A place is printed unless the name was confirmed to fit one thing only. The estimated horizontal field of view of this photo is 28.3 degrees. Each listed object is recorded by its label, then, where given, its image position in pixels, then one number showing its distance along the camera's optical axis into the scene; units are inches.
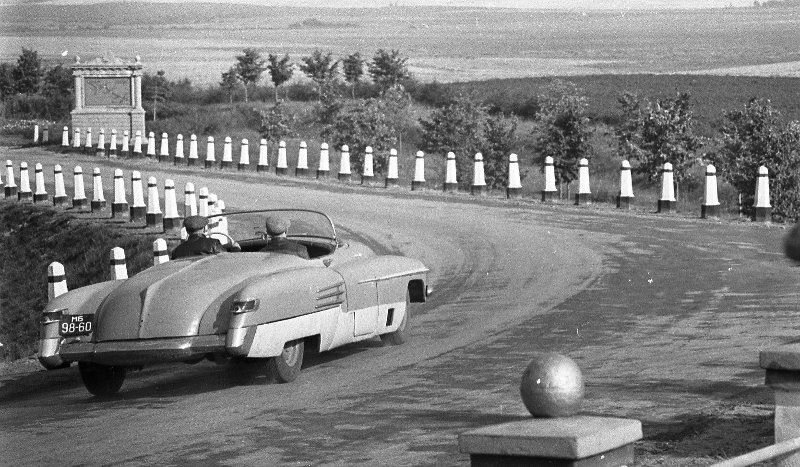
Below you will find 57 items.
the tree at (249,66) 3351.4
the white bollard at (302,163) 1534.2
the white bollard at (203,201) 859.4
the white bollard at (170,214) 978.1
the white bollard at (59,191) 1266.0
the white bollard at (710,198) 987.3
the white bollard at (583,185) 1123.3
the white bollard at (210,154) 1667.0
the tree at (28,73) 3014.3
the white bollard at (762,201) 973.8
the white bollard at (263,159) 1593.3
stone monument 2068.2
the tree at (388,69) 3117.6
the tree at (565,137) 1914.4
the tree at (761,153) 1523.1
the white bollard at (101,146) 1885.8
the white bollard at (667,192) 1035.3
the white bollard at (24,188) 1375.5
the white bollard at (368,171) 1406.3
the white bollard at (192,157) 1737.2
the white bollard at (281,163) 1567.4
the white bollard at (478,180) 1225.4
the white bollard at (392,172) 1346.0
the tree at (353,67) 3272.6
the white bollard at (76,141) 1980.8
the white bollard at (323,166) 1499.8
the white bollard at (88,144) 1940.2
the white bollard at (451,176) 1267.2
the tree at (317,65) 3226.4
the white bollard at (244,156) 1625.2
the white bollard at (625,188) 1087.2
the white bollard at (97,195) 1162.6
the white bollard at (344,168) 1438.2
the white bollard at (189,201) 903.7
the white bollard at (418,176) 1273.4
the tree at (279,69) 3474.4
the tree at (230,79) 3348.9
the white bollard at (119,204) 1111.6
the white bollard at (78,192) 1213.1
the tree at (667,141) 1836.9
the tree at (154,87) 2948.1
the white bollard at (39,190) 1331.2
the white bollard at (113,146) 1838.1
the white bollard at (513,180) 1192.2
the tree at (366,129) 2188.7
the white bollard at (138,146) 1825.8
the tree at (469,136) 2070.6
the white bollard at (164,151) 1781.5
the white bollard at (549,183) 1145.4
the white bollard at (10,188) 1416.6
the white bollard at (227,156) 1673.2
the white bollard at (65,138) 2067.1
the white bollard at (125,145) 1844.6
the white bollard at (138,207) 1061.1
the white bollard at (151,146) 1900.0
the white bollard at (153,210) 1025.4
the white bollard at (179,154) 1747.0
